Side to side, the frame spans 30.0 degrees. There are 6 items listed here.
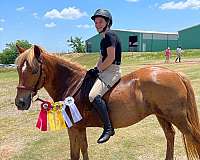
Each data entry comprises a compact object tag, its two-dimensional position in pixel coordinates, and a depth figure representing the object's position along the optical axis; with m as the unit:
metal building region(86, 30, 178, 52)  77.62
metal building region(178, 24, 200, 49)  70.88
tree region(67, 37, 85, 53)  97.06
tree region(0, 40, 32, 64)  95.34
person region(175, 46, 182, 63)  35.97
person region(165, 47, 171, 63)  36.35
